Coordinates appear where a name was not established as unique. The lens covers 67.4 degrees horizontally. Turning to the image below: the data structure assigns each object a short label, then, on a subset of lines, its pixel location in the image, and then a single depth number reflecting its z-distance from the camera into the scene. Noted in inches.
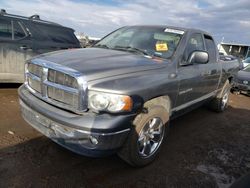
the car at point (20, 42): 172.0
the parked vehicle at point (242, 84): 282.4
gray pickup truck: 79.2
